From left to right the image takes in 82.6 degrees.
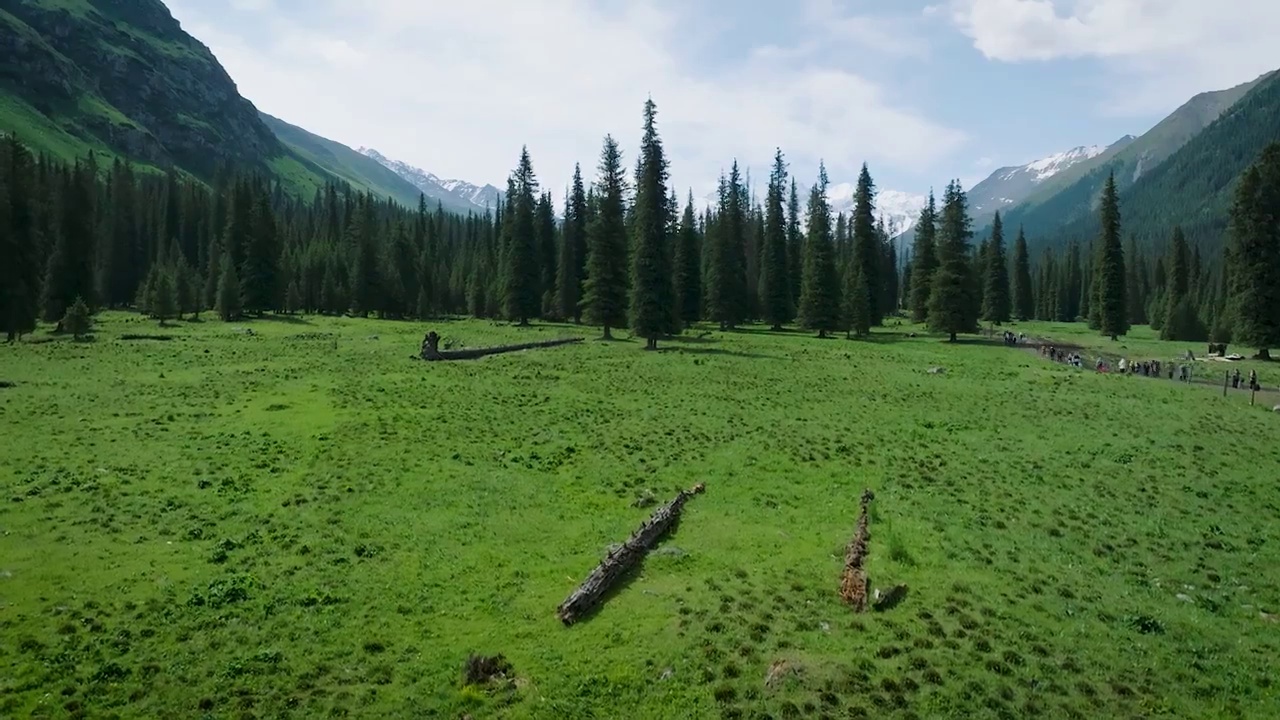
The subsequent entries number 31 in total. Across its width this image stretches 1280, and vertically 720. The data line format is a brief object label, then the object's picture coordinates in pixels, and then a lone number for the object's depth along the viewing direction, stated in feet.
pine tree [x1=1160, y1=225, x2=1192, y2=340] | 300.81
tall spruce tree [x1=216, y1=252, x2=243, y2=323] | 295.89
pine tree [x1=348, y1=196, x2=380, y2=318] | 336.29
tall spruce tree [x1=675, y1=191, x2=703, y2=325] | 283.59
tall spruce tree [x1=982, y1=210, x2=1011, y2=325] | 347.36
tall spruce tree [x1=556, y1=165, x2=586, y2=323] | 315.37
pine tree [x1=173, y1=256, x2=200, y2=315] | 293.64
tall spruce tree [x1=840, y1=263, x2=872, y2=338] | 270.26
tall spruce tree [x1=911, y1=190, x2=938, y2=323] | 327.47
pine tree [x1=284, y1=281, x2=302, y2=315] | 357.41
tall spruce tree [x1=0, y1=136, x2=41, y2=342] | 188.85
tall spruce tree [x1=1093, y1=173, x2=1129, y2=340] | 278.67
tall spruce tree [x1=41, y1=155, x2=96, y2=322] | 249.34
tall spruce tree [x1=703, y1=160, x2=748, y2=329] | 283.38
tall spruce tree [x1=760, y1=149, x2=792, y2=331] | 294.87
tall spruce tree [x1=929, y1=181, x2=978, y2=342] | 260.21
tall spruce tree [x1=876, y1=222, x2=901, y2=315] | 413.06
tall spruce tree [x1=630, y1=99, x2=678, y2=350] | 205.46
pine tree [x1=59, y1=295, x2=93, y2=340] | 203.00
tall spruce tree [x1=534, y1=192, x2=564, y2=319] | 323.16
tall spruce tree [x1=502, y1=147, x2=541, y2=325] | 287.48
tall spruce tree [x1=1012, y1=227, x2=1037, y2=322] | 452.35
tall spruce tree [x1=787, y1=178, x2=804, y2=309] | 334.65
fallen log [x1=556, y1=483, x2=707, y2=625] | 48.47
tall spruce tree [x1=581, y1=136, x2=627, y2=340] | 231.09
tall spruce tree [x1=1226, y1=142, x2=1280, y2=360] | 206.18
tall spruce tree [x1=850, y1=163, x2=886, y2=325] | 293.64
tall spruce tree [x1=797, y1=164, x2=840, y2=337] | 269.23
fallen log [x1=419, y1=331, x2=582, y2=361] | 171.01
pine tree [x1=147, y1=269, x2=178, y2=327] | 271.08
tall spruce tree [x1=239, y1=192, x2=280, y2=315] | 323.57
